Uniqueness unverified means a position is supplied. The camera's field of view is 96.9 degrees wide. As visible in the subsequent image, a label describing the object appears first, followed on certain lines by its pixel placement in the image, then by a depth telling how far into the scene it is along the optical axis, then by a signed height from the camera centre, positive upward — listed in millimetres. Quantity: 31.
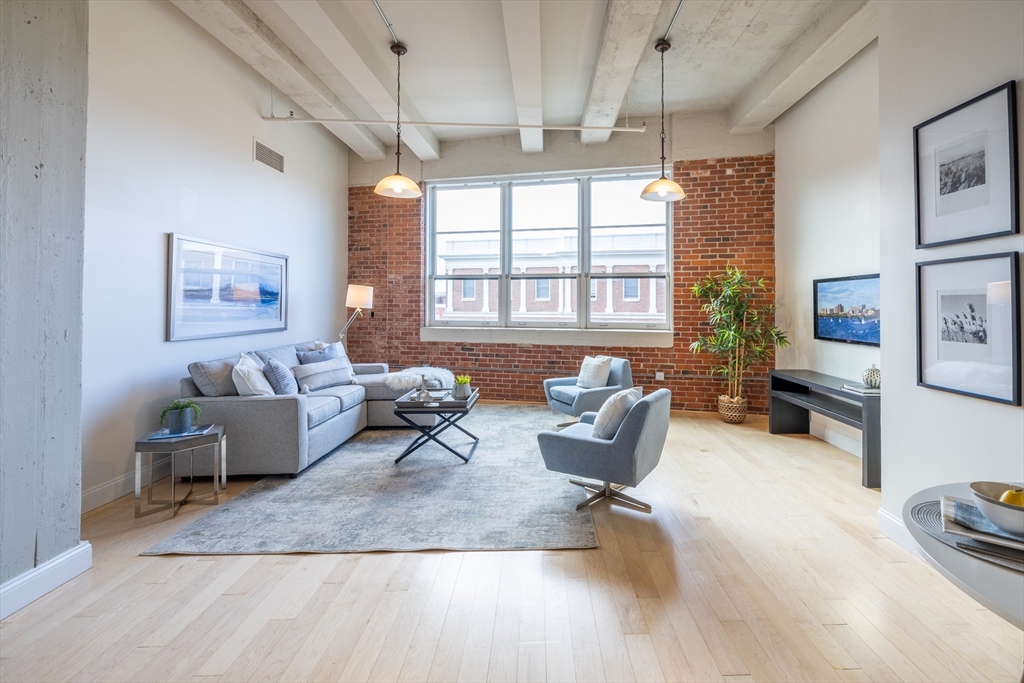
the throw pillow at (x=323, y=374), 4648 -291
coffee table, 3953 -555
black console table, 3477 -533
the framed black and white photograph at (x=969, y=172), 1975 +857
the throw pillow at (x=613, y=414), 2930 -423
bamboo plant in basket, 5391 +216
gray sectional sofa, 3496 -609
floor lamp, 6043 +670
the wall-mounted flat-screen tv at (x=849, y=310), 4044 +382
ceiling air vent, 4824 +2107
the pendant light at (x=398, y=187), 4064 +1463
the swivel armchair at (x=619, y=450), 2770 -652
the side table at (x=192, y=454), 2893 -765
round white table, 790 -437
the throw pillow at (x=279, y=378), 4117 -285
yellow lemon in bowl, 1033 -338
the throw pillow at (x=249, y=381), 3650 -284
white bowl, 985 -360
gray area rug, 2615 -1085
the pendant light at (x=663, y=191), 4051 +1425
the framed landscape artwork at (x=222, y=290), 3834 +552
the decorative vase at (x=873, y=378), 3744 -230
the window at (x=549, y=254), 6246 +1359
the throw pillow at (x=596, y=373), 4988 -272
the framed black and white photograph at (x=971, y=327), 1983 +112
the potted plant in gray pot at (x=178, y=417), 3059 -482
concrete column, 2014 +315
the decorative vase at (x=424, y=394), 4106 -430
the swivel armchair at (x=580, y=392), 4695 -469
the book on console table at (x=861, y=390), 3609 -327
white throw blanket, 4980 -357
